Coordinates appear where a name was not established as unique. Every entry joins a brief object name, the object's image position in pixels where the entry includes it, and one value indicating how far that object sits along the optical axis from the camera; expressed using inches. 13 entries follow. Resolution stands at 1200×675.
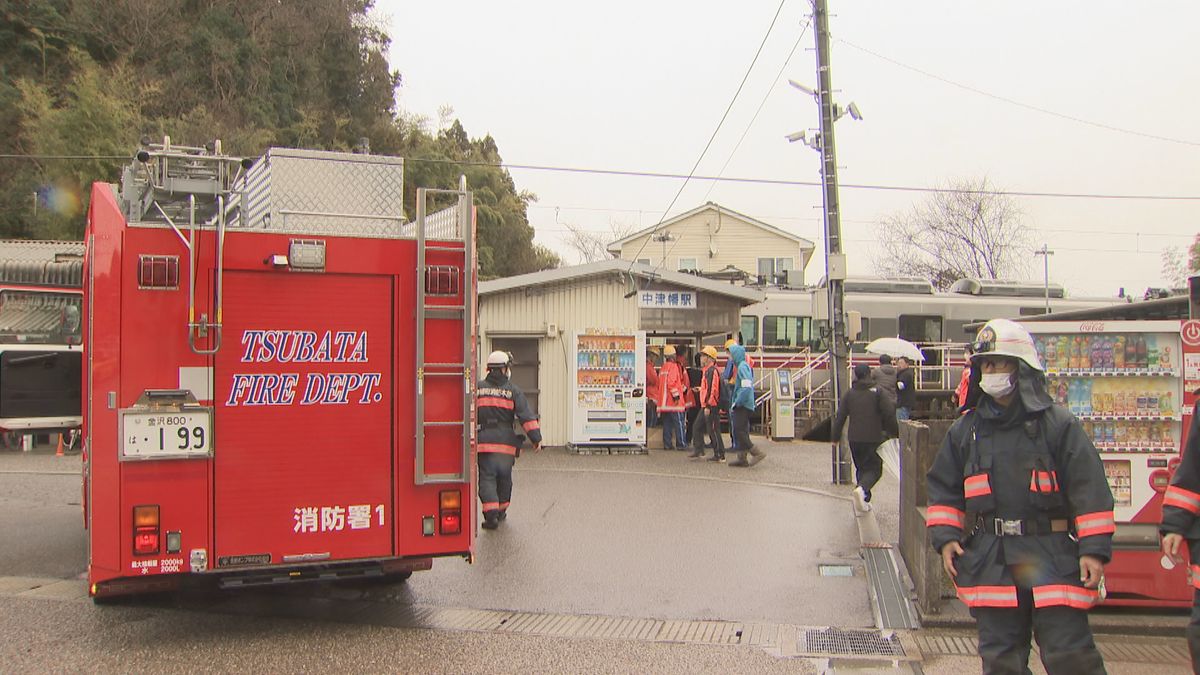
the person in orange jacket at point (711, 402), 595.8
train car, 997.8
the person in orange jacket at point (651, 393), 725.9
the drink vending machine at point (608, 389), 653.3
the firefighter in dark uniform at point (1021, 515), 150.8
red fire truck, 212.2
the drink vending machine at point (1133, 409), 245.0
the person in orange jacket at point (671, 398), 676.1
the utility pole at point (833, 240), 515.5
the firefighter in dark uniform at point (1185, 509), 162.7
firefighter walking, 370.6
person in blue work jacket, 545.3
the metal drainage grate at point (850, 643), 229.3
